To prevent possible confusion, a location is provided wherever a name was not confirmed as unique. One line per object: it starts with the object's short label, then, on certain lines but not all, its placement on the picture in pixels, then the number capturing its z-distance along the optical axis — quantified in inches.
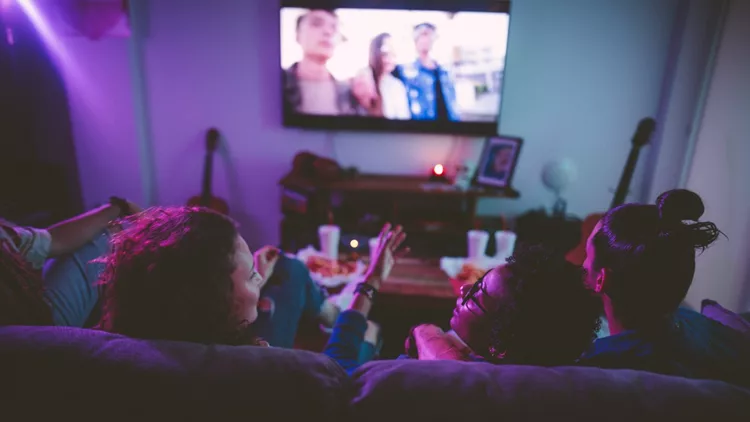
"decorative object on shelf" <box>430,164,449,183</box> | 123.2
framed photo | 116.7
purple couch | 29.1
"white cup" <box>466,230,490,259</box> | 89.1
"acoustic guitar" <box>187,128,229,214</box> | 129.0
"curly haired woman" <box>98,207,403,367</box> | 35.0
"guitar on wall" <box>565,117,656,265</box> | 104.0
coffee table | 74.4
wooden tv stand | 114.3
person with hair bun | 39.6
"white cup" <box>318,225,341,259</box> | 88.7
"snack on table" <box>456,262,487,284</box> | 80.0
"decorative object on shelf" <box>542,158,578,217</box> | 123.0
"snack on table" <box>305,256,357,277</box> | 83.5
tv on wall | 114.7
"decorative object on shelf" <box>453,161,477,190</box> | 116.5
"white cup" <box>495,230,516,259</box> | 89.7
